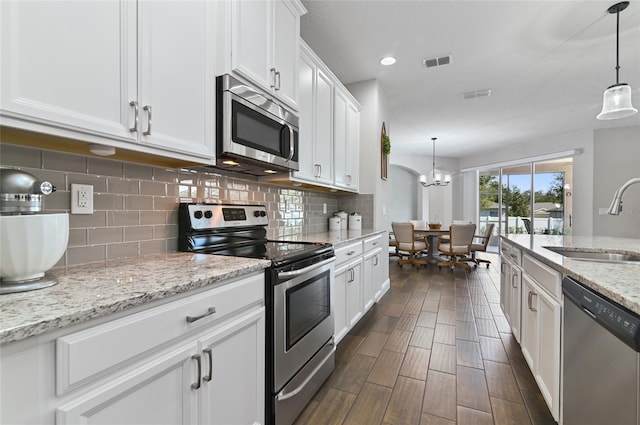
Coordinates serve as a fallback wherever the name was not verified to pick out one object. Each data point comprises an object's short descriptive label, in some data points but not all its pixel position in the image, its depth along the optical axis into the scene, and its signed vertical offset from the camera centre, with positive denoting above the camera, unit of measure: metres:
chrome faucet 1.77 +0.06
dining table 6.00 -0.61
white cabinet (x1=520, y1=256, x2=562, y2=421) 1.41 -0.70
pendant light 2.24 +0.86
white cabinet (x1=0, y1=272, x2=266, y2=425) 0.63 -0.43
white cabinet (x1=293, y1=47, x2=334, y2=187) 2.37 +0.76
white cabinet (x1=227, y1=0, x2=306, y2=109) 1.54 +0.99
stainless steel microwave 1.50 +0.46
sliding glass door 6.52 +0.33
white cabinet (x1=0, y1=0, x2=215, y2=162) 0.84 +0.48
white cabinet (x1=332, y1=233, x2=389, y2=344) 2.26 -0.64
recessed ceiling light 3.12 +1.62
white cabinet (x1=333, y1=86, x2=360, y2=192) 2.97 +0.78
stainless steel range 1.38 -0.45
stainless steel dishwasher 0.87 -0.52
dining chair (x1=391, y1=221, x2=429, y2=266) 5.80 -0.64
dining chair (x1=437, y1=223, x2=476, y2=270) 5.48 -0.59
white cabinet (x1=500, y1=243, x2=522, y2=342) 2.20 -0.63
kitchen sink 1.86 -0.29
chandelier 6.57 +0.73
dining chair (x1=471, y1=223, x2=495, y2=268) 5.88 -0.73
